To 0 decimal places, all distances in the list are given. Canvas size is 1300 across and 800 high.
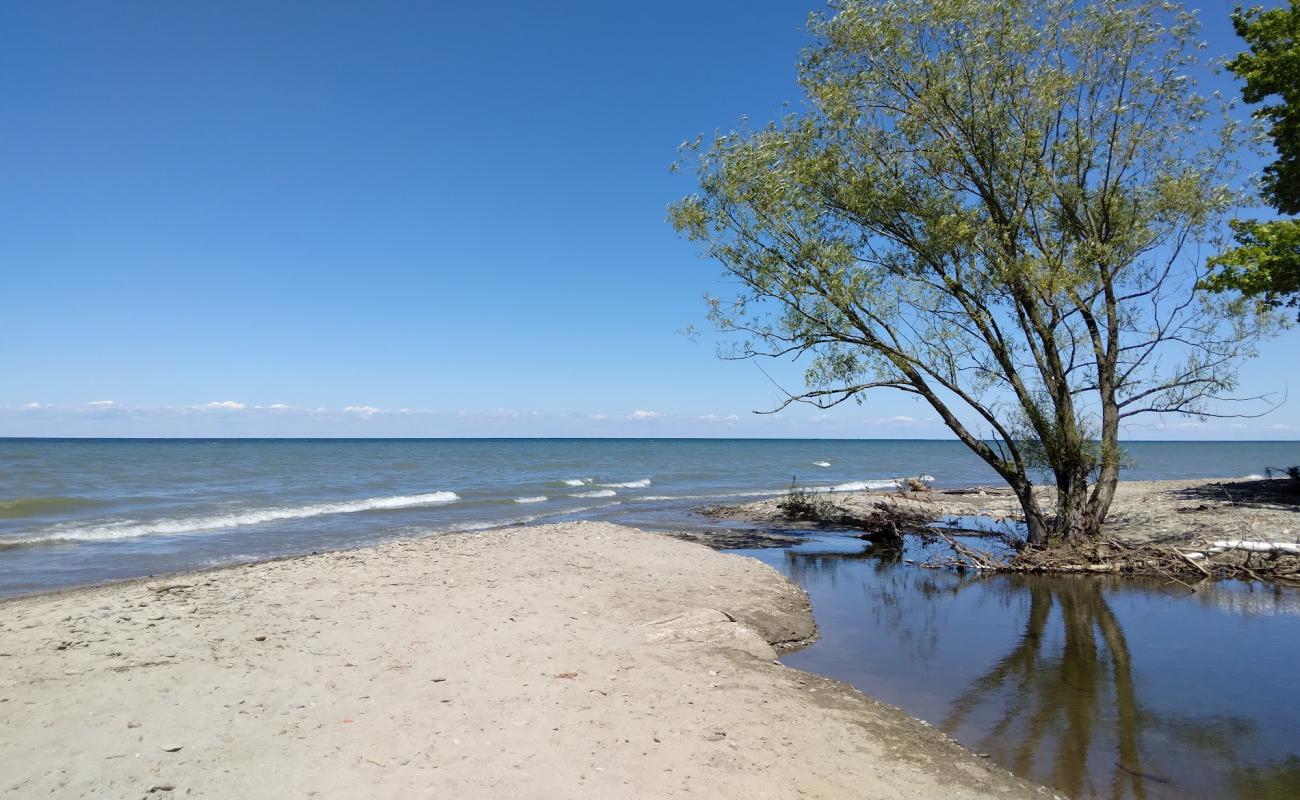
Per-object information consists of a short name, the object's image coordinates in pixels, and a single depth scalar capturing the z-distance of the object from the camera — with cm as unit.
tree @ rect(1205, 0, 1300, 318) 1548
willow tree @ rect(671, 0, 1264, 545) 1391
